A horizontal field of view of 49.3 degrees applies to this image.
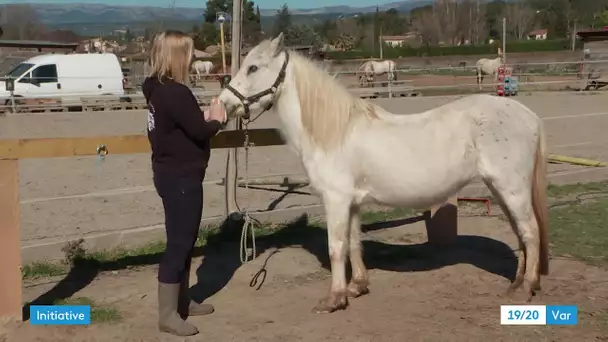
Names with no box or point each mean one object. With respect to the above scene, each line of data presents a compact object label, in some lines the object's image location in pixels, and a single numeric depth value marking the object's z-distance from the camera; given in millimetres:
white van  20844
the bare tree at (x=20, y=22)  59641
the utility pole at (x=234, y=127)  6120
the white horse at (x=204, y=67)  29519
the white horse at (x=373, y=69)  25750
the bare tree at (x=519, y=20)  65125
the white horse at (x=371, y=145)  4371
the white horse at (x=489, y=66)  25734
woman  3809
